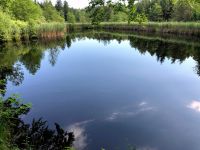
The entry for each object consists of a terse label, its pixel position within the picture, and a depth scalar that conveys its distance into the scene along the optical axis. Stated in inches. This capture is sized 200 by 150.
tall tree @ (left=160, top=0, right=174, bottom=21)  1548.4
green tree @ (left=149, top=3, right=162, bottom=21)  1566.4
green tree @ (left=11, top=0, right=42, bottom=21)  939.3
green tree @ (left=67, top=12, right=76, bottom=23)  1890.8
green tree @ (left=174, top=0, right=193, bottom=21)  1276.7
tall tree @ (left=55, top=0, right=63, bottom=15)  2111.3
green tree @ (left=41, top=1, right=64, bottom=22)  1432.9
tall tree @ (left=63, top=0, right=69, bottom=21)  2093.6
